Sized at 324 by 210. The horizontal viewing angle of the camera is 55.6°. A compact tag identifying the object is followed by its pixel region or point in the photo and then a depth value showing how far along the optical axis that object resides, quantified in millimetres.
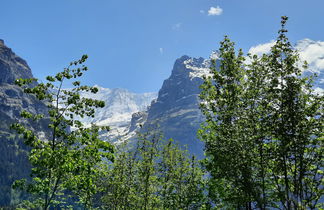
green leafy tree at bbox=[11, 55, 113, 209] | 17719
